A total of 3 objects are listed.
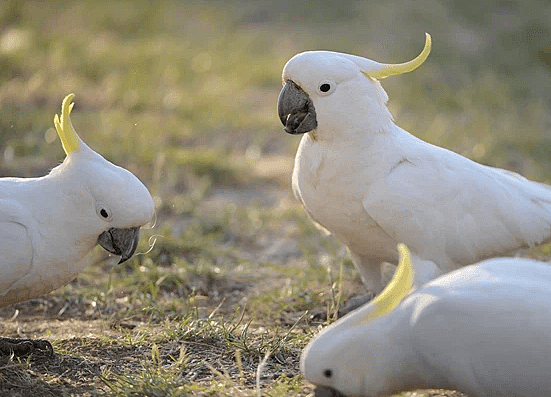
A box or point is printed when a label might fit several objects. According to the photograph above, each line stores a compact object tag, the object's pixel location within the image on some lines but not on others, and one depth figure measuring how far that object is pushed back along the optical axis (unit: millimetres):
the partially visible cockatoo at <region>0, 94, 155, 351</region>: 5090
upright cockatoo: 5621
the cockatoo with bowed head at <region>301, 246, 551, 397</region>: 3916
